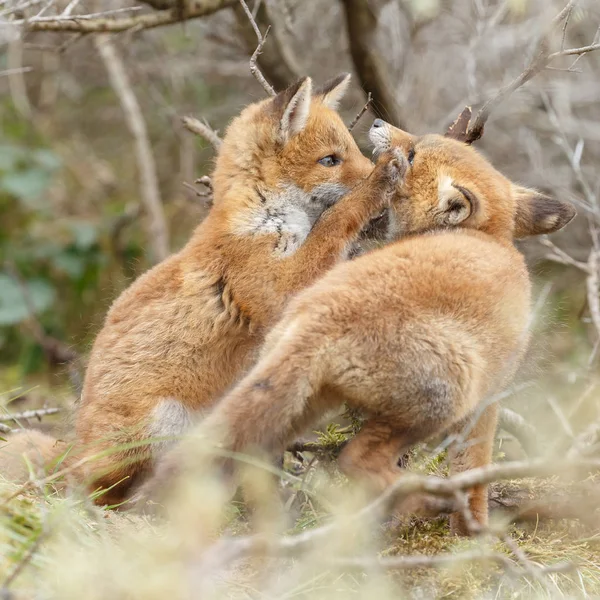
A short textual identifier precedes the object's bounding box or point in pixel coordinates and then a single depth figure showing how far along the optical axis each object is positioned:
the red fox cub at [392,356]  7.59
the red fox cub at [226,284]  10.19
